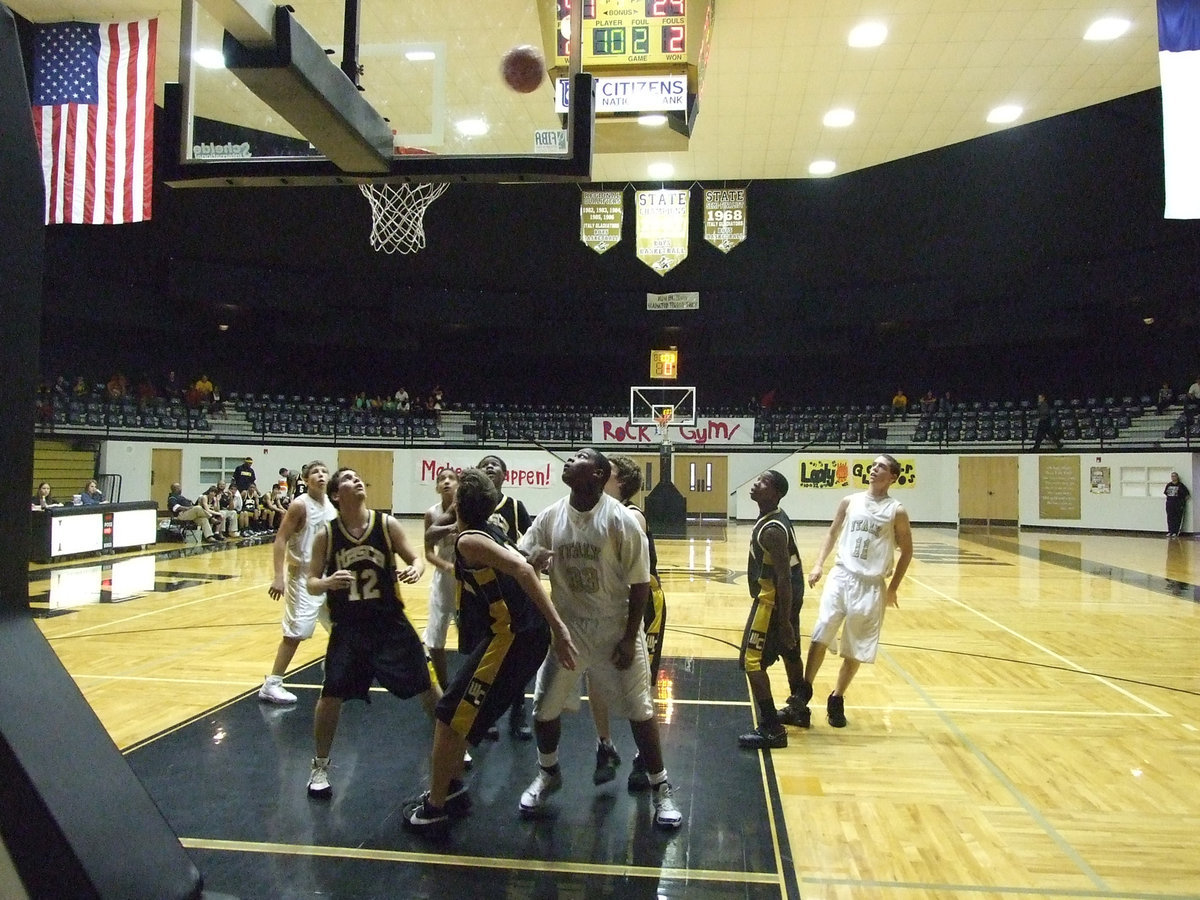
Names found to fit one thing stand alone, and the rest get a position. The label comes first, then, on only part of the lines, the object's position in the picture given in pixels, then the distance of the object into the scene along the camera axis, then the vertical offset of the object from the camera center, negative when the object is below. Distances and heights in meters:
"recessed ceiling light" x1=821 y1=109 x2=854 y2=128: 15.48 +6.86
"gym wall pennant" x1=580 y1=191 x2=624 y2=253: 15.86 +4.87
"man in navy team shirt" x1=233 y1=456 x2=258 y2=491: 18.55 -0.46
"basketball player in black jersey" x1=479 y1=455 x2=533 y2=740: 4.94 -0.37
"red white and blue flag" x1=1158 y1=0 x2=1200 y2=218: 8.43 +3.94
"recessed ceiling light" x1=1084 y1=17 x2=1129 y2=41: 12.20 +6.86
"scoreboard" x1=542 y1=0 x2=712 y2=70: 8.55 +4.65
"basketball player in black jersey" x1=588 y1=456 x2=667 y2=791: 4.13 -1.01
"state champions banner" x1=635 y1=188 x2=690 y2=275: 15.52 +4.62
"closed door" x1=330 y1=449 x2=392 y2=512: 24.48 -0.33
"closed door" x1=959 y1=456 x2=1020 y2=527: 23.39 -0.65
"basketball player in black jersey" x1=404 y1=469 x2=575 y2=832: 3.43 -0.80
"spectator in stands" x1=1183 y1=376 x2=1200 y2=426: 20.17 +1.78
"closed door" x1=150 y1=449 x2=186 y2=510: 21.09 -0.40
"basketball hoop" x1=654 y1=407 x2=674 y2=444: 20.12 +1.09
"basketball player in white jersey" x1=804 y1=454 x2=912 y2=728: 5.16 -0.75
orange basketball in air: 4.79 +2.45
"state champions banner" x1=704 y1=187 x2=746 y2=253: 16.61 +5.19
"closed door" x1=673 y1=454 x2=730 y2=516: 24.94 -0.56
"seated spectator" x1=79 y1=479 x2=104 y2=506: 15.18 -0.79
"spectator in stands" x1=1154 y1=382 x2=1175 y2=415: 21.28 +1.92
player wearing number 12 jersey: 3.89 -0.80
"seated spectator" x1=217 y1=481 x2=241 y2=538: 17.77 -1.14
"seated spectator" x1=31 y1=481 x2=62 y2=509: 13.37 -0.74
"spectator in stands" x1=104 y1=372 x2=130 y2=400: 20.89 +1.83
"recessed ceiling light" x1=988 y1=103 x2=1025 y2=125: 15.34 +6.94
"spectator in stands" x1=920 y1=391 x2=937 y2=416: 24.89 +1.95
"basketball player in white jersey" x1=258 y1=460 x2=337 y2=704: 5.58 -0.79
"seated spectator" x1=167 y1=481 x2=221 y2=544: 16.70 -1.20
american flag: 10.21 +4.23
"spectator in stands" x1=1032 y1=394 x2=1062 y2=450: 22.62 +1.25
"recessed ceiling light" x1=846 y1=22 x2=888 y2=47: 12.15 +6.70
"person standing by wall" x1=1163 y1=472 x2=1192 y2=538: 19.53 -0.76
